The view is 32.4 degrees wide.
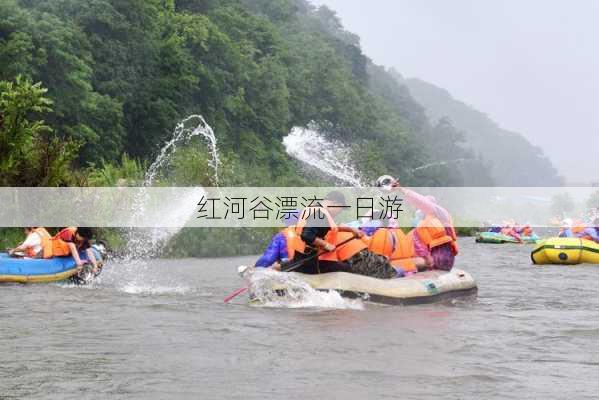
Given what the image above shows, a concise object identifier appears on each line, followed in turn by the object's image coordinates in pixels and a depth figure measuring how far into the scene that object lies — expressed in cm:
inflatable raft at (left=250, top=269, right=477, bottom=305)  1441
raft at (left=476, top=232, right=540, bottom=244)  5372
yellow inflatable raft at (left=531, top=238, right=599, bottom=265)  2745
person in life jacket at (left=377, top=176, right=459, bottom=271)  1633
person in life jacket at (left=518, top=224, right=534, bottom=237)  5684
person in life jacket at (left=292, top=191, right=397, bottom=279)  1415
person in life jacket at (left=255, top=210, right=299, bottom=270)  1502
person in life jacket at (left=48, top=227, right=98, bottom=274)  1869
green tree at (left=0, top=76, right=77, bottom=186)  2600
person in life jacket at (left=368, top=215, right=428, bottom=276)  1562
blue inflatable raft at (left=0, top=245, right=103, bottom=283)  1800
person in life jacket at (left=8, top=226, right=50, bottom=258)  1853
